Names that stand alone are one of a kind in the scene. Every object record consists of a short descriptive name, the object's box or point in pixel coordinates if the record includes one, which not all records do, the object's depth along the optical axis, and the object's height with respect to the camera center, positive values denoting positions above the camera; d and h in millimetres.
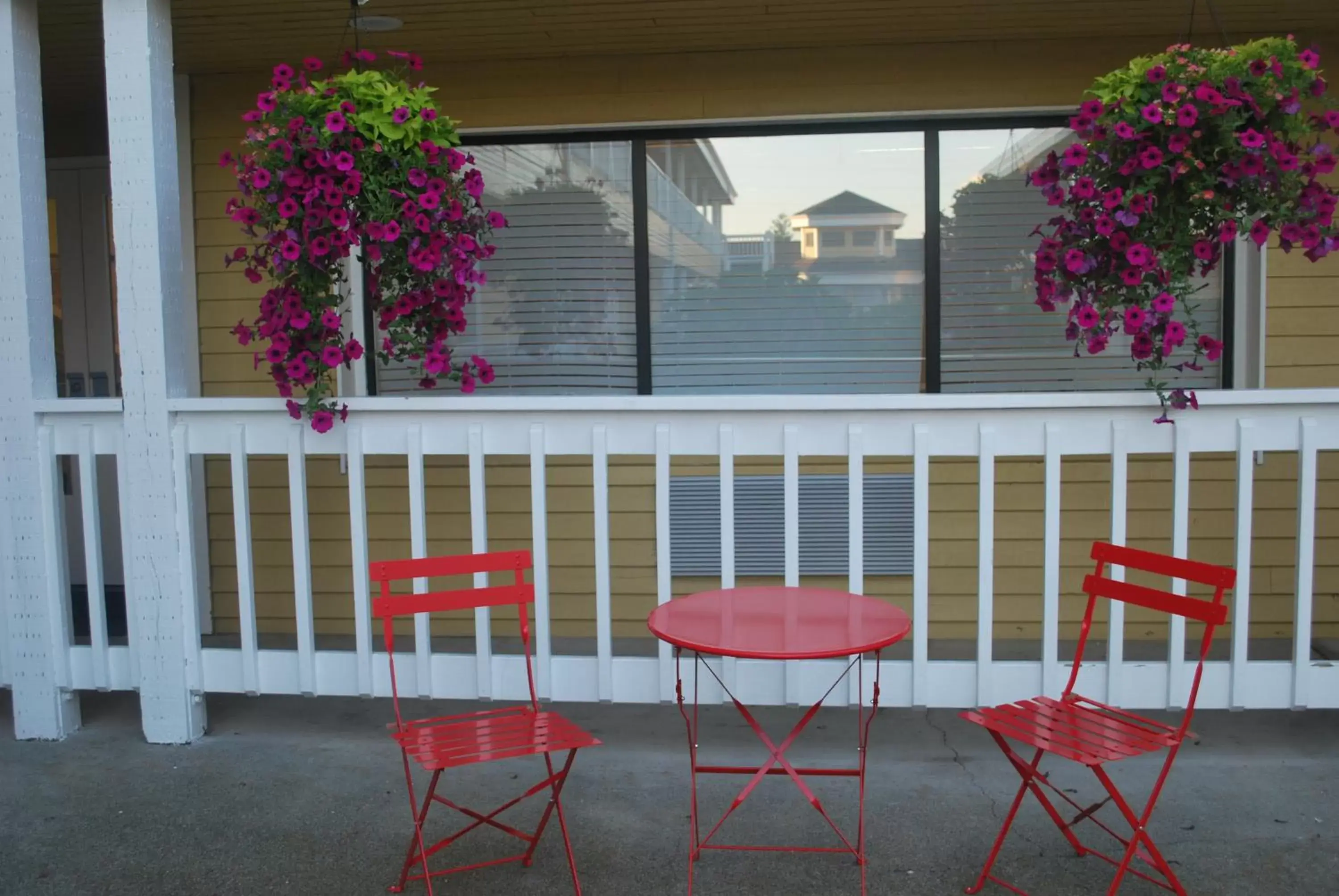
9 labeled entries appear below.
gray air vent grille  5062 -803
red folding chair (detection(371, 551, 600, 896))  2652 -950
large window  4852 +383
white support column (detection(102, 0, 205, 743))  3662 +149
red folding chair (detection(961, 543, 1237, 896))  2555 -942
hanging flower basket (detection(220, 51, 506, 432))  3338 +441
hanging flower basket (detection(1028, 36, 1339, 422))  3062 +460
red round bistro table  2541 -680
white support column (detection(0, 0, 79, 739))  3773 -47
